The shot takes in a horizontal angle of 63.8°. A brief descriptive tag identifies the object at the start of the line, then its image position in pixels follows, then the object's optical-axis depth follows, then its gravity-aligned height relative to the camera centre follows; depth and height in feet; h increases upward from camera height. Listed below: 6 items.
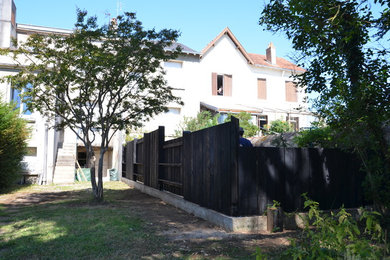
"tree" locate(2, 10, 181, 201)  27.68 +8.31
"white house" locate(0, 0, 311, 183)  64.49 +18.82
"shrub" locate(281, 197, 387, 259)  7.13 -2.10
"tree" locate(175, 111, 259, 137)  55.21 +7.49
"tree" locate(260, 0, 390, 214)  16.15 +4.22
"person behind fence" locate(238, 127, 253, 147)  20.33 +1.10
